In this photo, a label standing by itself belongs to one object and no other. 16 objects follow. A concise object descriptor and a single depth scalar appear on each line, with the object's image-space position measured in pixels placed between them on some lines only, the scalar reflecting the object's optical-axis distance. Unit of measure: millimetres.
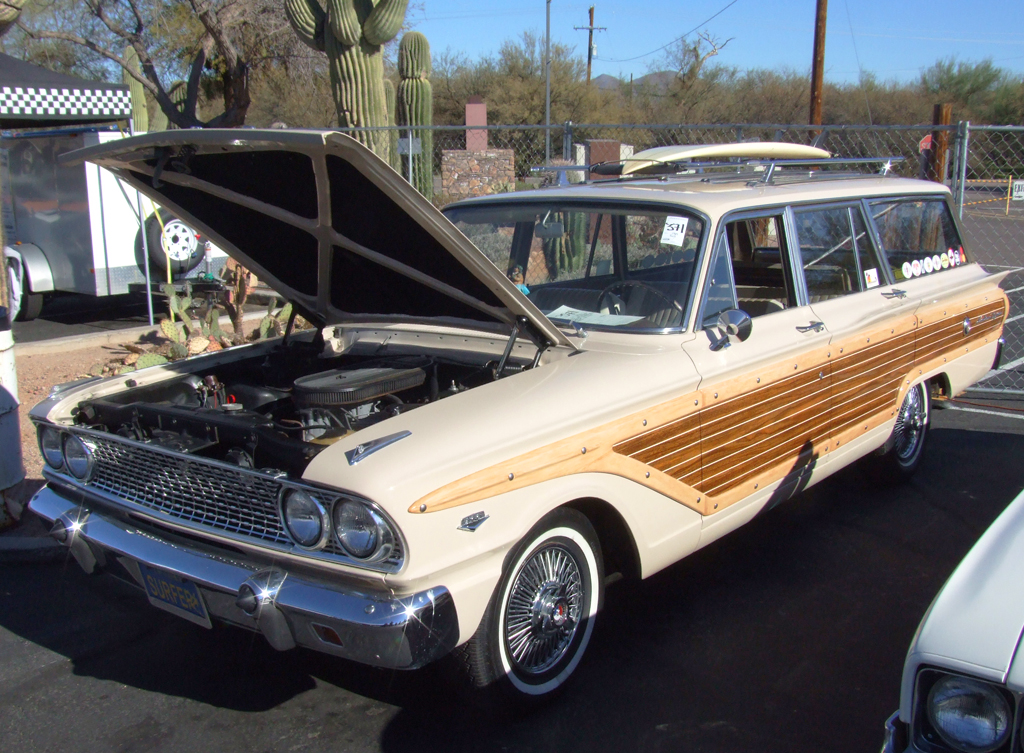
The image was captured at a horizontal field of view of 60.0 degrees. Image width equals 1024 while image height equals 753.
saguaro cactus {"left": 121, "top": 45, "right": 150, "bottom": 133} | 18609
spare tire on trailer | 10188
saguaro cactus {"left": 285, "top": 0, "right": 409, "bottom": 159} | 10500
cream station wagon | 2668
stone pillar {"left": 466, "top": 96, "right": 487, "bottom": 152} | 22766
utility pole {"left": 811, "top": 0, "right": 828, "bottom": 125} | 14470
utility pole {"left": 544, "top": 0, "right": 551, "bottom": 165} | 30148
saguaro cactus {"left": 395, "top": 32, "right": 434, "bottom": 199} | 13977
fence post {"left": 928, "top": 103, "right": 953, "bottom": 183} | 8325
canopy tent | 9453
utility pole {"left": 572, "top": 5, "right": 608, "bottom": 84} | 44878
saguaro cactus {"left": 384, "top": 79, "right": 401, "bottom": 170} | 11836
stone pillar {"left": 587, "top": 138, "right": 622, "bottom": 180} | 15549
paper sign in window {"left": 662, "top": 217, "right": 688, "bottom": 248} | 3781
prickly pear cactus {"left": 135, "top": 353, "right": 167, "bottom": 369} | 6297
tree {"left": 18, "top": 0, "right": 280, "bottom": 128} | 21453
